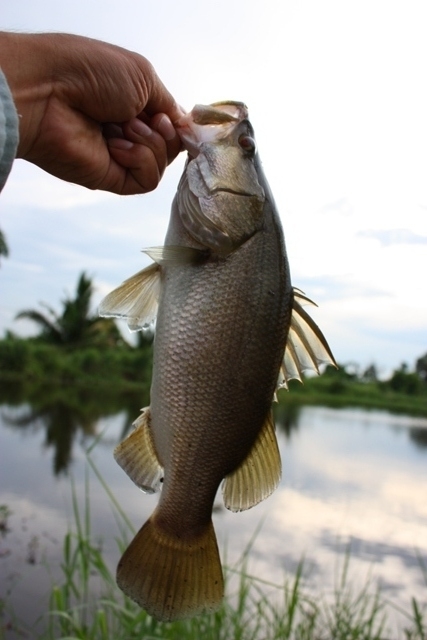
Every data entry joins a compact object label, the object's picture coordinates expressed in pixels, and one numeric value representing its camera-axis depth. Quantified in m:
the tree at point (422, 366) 57.33
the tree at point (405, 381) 54.06
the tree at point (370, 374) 53.23
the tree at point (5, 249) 17.65
